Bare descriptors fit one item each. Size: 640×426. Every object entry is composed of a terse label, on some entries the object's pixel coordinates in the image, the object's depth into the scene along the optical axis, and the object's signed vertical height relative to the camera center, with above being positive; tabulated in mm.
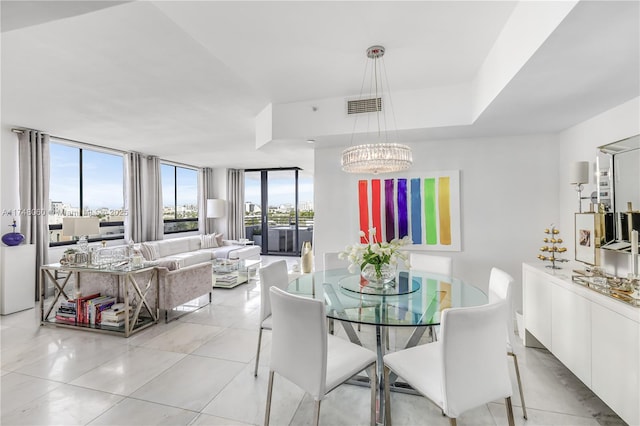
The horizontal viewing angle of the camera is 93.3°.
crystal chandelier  2525 +464
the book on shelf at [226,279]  5203 -1134
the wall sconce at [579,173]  2539 +296
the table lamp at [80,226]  3814 -134
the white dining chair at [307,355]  1579 -789
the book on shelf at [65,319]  3469 -1190
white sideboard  1661 -851
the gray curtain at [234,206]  8477 +204
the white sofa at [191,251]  5941 -825
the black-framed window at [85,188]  5031 +515
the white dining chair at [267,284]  2455 -630
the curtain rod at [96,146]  4371 +1283
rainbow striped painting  3660 +23
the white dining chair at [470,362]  1418 -739
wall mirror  2146 +147
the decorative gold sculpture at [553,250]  2692 -382
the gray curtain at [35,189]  4379 +412
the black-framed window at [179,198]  7426 +432
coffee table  5211 -1059
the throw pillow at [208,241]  7324 -665
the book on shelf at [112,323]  3285 -1182
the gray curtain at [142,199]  6117 +344
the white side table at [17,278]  3902 -813
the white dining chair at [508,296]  1941 -616
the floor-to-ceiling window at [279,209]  8344 +106
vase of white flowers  2330 -358
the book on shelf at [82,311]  3420 -1080
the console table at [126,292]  3283 -907
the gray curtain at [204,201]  8289 +354
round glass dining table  1844 -633
